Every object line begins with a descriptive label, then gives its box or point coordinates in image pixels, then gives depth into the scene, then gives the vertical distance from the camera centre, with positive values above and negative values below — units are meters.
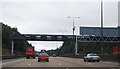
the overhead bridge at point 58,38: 116.91 -1.68
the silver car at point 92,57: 54.75 -3.97
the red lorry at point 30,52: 88.33 -4.86
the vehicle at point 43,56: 55.49 -3.80
